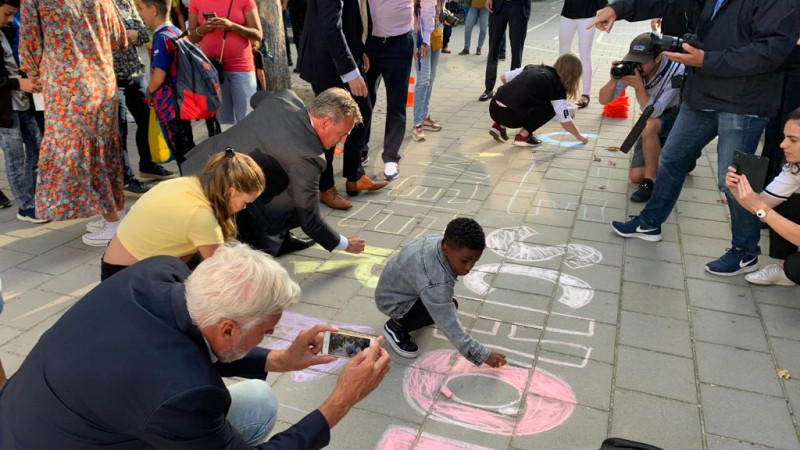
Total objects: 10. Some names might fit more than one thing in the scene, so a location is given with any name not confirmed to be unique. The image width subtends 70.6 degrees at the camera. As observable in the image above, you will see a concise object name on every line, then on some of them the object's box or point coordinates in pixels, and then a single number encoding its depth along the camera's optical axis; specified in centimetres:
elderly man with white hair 137
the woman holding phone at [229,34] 470
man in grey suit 332
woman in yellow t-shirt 254
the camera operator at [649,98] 463
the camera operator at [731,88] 314
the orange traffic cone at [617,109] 700
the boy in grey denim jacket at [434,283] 257
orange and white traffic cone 768
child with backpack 409
